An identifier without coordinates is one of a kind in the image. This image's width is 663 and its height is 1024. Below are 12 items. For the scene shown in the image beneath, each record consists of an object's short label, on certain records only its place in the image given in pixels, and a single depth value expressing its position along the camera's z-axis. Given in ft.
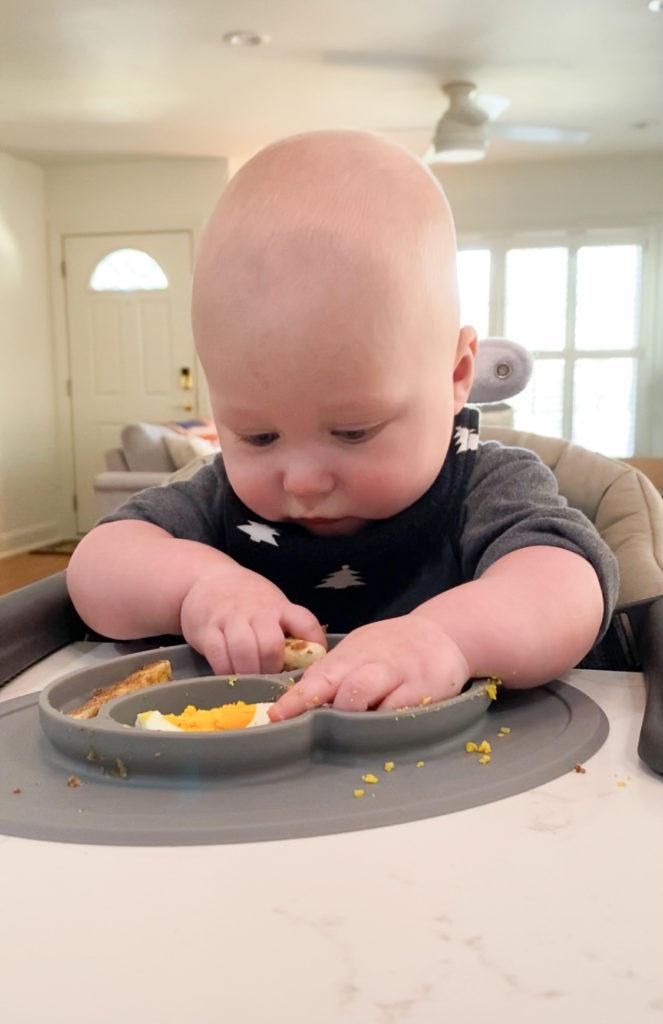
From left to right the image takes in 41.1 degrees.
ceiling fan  15.07
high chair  1.96
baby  1.74
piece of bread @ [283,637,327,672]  1.85
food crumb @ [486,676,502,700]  1.64
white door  20.29
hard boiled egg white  1.53
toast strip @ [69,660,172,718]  1.64
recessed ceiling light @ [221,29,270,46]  12.90
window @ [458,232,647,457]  20.52
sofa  15.26
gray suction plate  1.25
